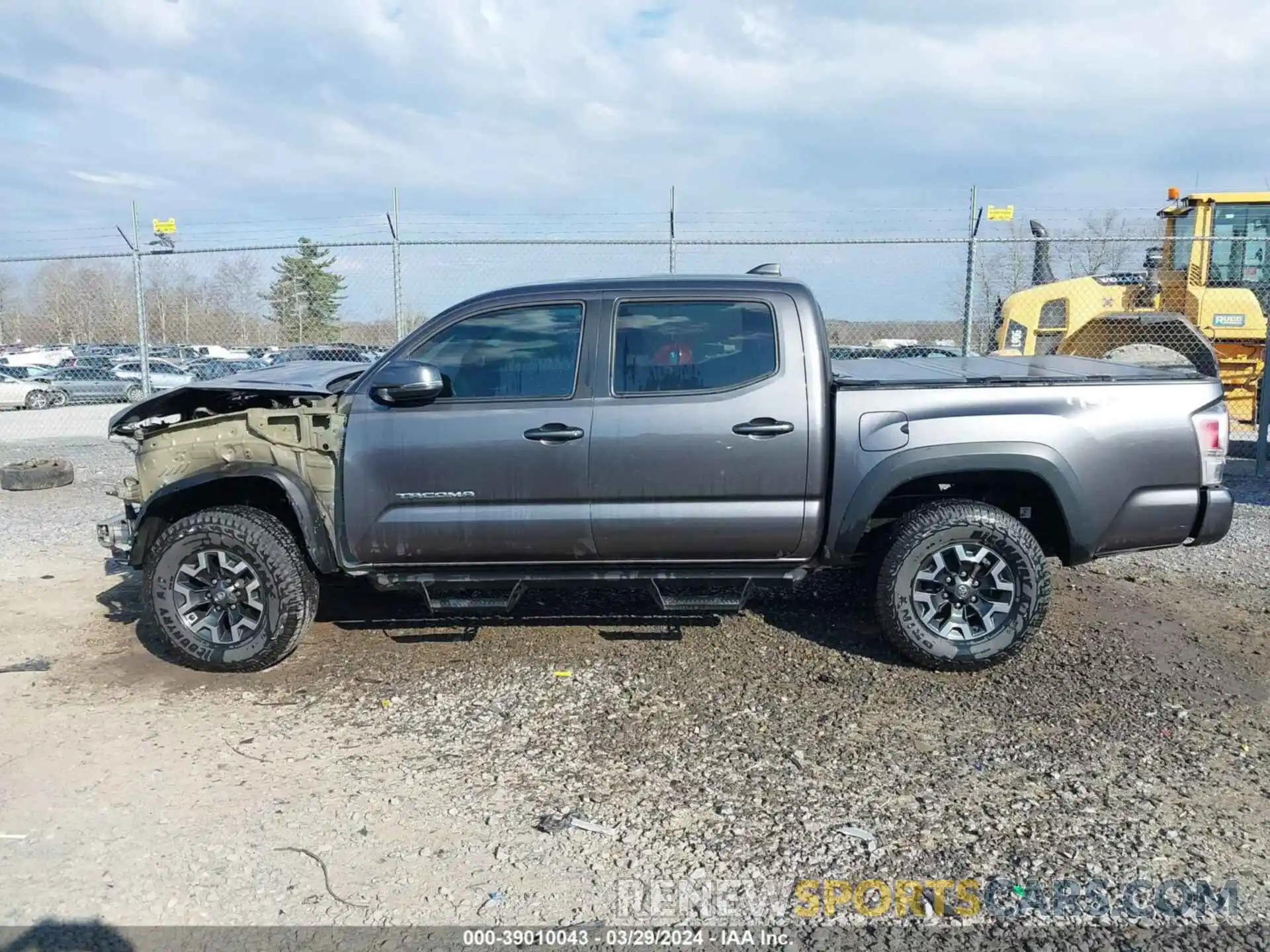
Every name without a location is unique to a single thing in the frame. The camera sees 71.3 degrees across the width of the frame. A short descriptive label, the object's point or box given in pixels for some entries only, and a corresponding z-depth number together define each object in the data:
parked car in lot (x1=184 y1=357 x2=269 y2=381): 14.50
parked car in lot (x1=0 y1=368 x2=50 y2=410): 21.11
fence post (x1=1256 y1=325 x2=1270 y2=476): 8.36
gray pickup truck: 4.14
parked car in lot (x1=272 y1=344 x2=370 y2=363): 10.48
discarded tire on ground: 8.89
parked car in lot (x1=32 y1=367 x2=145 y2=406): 17.89
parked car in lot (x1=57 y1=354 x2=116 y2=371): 15.72
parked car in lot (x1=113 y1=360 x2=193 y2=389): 16.92
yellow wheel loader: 10.48
